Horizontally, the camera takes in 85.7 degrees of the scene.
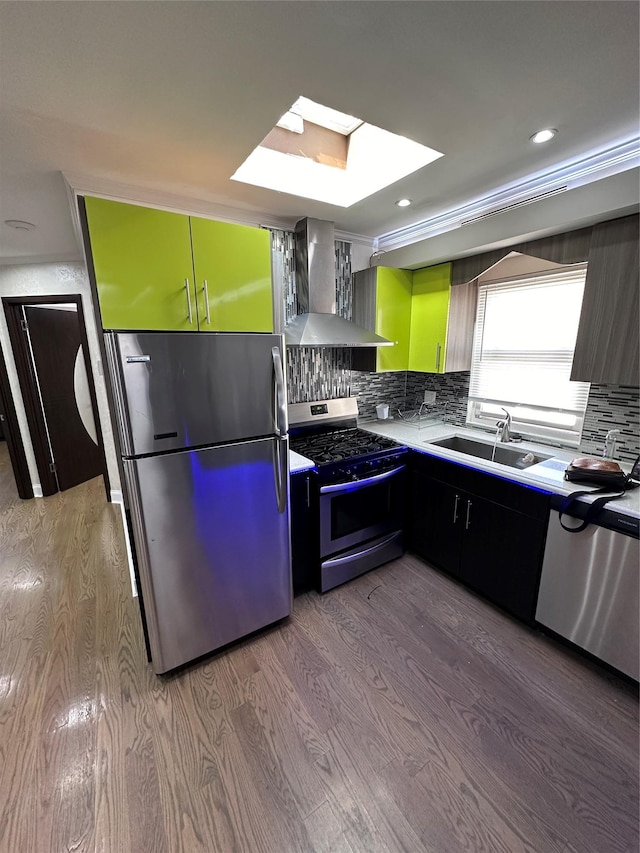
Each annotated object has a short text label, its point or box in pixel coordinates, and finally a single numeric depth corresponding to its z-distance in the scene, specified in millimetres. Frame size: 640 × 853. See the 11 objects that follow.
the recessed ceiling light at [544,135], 1466
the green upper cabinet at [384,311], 2559
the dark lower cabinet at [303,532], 2043
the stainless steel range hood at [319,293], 2285
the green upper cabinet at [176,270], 1396
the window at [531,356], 2143
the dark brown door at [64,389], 3597
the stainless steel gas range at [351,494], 2114
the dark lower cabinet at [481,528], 1826
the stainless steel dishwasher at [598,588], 1497
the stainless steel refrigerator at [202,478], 1415
